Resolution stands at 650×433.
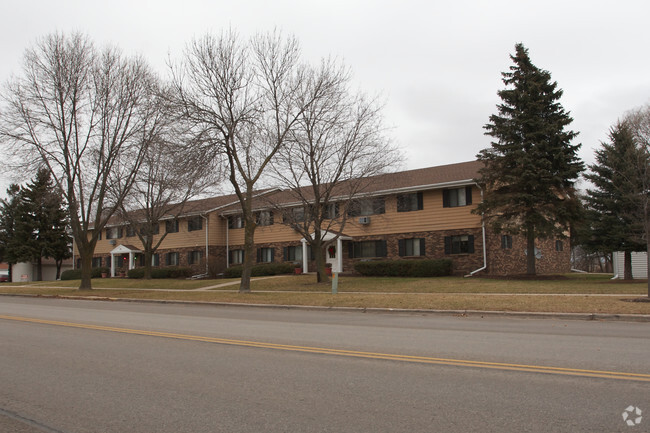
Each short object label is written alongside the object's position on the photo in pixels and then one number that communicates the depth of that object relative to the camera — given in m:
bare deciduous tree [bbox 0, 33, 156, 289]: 26.81
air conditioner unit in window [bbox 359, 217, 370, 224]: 33.50
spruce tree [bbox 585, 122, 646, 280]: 24.05
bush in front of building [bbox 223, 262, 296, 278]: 36.50
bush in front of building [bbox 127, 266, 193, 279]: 41.06
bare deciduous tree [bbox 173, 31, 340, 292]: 22.42
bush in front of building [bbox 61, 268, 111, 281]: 47.12
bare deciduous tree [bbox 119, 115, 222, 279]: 22.09
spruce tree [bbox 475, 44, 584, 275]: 24.62
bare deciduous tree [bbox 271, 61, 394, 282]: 24.58
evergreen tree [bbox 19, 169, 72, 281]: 50.19
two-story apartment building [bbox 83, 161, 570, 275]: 29.39
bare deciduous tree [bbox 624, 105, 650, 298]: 18.60
